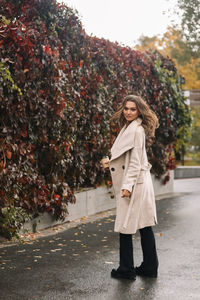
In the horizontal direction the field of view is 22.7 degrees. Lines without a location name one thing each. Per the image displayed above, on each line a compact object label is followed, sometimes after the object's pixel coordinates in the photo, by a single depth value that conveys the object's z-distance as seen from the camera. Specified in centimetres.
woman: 511
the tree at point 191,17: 2116
